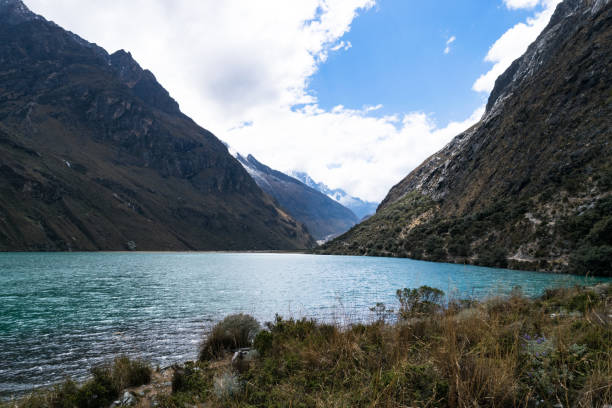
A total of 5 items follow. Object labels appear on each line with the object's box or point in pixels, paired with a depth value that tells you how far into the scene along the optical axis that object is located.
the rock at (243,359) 7.10
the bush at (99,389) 6.19
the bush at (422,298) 11.19
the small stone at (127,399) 6.31
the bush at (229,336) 9.99
